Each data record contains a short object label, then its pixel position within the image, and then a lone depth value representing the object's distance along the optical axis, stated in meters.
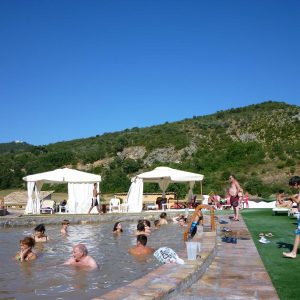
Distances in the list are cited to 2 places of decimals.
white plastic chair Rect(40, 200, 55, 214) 14.99
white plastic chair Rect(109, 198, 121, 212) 15.04
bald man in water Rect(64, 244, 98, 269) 5.85
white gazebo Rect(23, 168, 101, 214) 14.49
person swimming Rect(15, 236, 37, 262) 6.62
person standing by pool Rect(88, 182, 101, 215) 14.16
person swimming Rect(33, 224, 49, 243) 8.67
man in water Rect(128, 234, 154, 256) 6.89
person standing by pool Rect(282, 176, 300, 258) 4.86
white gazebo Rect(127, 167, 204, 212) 14.59
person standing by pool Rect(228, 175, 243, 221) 9.67
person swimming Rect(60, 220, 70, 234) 10.20
